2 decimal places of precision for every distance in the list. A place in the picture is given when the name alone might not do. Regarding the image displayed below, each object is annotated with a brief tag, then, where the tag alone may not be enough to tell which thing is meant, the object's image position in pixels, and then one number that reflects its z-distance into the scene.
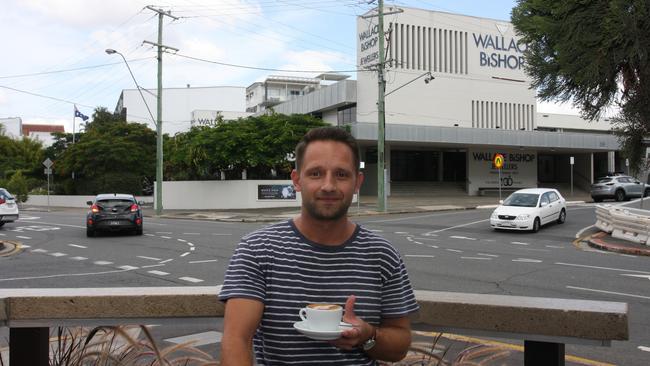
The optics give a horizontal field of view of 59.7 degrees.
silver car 36.56
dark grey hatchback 19.14
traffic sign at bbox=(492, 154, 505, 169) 35.37
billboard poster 36.38
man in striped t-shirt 2.10
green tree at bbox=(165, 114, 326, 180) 35.72
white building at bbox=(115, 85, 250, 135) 80.19
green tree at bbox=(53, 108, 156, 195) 47.69
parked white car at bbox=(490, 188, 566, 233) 19.80
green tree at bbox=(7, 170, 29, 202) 49.19
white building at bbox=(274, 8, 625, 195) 46.47
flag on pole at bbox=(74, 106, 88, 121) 72.65
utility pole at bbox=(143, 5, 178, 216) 32.38
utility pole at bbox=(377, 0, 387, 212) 29.97
